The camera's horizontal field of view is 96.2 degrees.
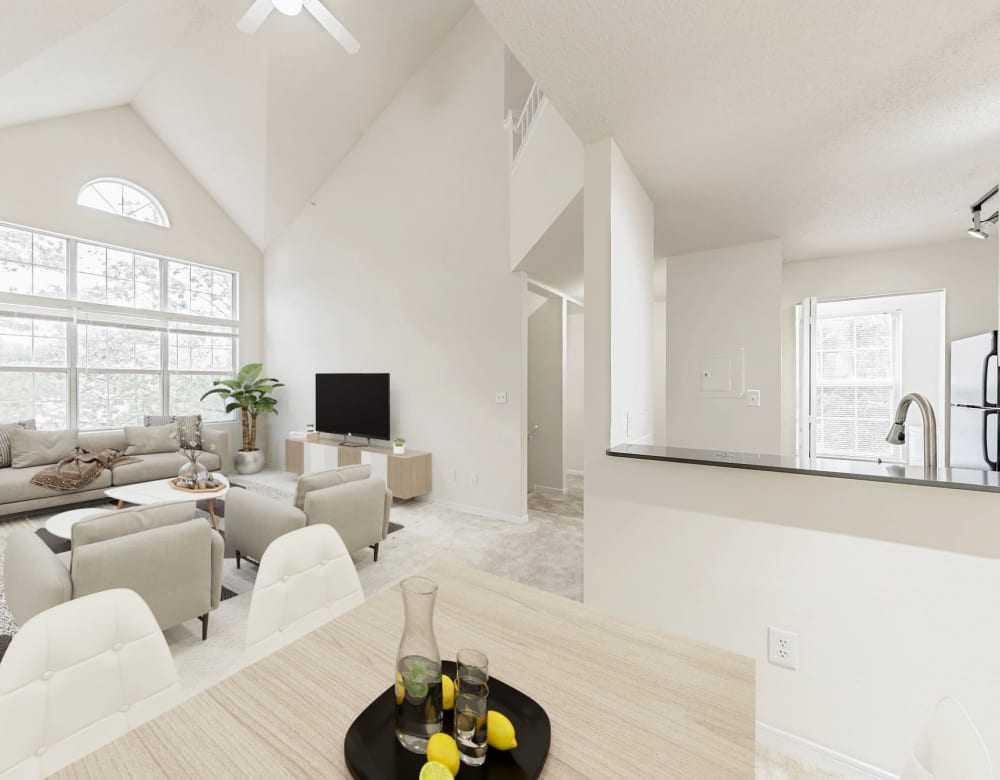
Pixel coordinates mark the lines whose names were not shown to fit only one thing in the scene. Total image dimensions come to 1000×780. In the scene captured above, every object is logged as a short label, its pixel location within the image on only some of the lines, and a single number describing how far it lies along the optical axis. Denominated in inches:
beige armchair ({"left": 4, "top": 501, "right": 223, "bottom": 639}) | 73.2
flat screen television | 199.8
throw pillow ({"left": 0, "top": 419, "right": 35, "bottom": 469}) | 170.1
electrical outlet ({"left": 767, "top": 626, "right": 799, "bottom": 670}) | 61.8
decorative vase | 146.8
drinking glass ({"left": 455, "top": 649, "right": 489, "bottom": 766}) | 27.5
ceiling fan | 124.3
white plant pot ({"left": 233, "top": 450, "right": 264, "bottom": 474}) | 240.4
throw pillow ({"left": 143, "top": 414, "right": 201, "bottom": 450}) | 219.3
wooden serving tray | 145.1
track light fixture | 86.5
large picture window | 190.2
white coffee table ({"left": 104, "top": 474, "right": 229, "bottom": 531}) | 138.5
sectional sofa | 157.4
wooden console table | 179.8
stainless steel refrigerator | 105.7
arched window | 206.8
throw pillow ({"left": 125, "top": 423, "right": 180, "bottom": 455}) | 201.2
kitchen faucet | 59.7
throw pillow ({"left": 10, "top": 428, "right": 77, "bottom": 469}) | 171.3
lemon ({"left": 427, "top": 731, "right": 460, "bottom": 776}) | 26.7
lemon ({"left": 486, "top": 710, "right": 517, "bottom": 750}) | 28.4
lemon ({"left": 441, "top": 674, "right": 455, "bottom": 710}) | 31.2
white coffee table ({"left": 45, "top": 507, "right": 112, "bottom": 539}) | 110.0
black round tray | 27.0
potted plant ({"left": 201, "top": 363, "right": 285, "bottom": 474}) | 241.1
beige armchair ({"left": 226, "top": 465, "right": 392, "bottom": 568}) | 107.0
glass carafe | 28.2
